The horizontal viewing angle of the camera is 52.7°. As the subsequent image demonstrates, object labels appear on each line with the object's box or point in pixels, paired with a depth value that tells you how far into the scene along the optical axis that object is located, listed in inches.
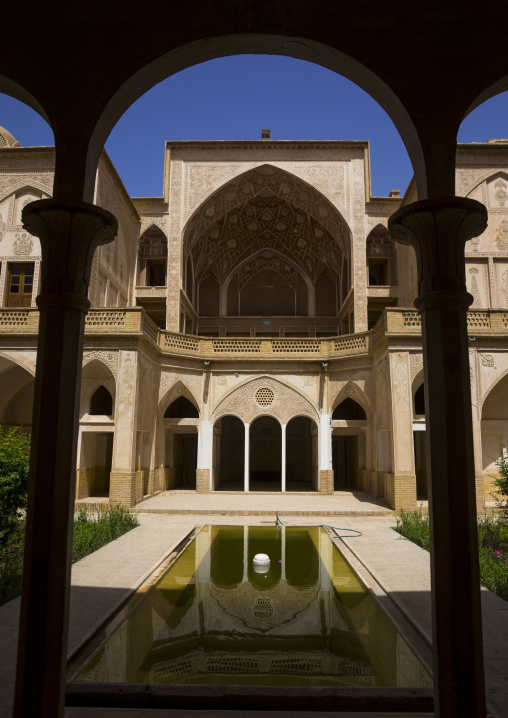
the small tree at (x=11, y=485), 261.1
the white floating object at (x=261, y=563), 280.4
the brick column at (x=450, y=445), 102.0
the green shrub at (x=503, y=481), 304.4
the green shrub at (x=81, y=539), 229.0
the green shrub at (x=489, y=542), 242.4
